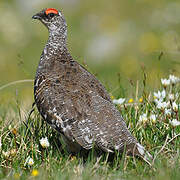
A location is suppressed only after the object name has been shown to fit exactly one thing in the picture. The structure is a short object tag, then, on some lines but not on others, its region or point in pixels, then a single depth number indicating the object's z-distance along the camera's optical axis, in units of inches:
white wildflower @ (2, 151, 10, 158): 355.3
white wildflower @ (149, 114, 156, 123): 388.5
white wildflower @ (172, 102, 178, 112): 389.1
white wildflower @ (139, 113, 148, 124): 393.4
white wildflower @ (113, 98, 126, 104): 436.5
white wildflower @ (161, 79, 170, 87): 429.0
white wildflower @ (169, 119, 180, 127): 372.5
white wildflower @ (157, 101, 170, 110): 398.6
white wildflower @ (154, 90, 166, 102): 424.2
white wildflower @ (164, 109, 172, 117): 394.3
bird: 354.0
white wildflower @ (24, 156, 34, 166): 354.3
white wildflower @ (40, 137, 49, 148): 361.3
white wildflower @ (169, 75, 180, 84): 438.0
